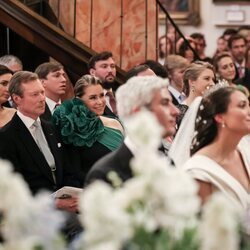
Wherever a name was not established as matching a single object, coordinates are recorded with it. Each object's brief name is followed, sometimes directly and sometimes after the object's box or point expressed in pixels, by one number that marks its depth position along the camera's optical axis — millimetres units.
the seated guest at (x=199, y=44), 13498
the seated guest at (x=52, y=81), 8706
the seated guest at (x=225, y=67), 10959
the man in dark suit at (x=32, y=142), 7172
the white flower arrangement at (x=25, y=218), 2945
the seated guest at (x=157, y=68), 9054
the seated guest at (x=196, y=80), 8734
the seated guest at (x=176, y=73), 9903
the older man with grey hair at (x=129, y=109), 4715
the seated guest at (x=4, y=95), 8033
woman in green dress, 7618
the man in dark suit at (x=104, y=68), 9439
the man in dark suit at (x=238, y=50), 12661
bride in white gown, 5780
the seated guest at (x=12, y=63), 9448
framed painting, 16284
